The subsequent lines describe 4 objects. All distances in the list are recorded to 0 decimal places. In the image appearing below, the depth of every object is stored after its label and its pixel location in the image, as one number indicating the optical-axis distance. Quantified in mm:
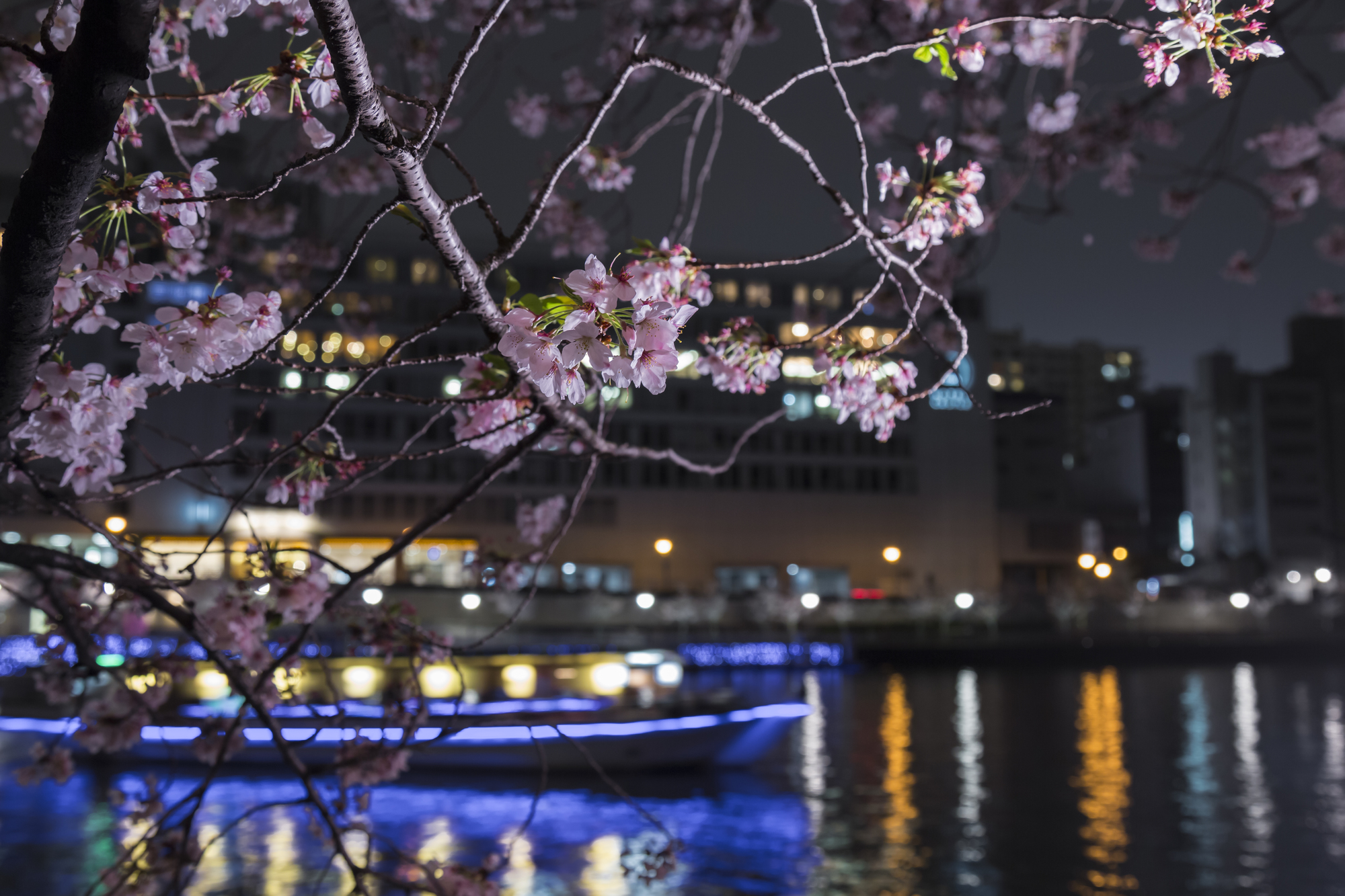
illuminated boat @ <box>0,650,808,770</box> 16969
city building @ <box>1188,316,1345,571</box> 84250
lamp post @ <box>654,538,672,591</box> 56925
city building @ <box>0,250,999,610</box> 51906
